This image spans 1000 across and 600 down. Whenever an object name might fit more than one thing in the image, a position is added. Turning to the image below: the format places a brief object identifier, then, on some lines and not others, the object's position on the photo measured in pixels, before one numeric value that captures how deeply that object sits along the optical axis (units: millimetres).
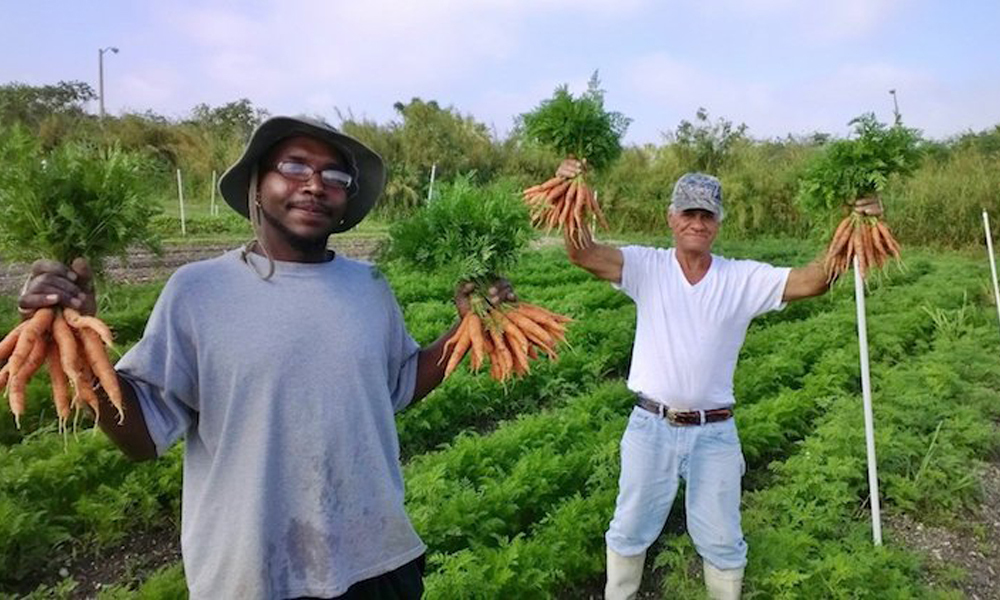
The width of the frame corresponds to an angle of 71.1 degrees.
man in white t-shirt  3246
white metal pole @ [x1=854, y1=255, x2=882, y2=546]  4125
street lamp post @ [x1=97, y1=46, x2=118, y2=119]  30702
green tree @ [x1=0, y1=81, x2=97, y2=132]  25992
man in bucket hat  1821
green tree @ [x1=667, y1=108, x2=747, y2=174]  25688
